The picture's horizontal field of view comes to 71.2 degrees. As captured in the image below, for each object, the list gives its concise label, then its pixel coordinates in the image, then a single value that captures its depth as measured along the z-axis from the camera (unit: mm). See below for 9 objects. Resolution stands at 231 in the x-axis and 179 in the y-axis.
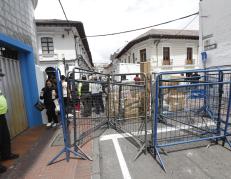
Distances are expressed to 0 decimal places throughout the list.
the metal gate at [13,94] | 4191
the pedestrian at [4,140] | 3042
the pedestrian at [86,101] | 3861
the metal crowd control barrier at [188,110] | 3153
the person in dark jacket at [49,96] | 5113
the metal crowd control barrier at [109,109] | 4090
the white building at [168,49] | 18906
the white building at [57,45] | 16109
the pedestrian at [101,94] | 4708
